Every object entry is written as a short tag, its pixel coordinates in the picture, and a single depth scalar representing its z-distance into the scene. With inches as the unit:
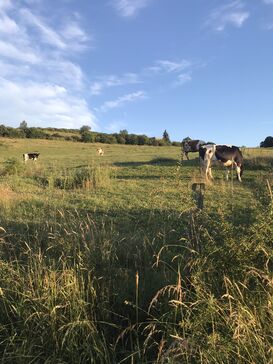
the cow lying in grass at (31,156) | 1290.8
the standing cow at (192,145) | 1095.6
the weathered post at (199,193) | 245.1
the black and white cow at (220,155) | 694.6
